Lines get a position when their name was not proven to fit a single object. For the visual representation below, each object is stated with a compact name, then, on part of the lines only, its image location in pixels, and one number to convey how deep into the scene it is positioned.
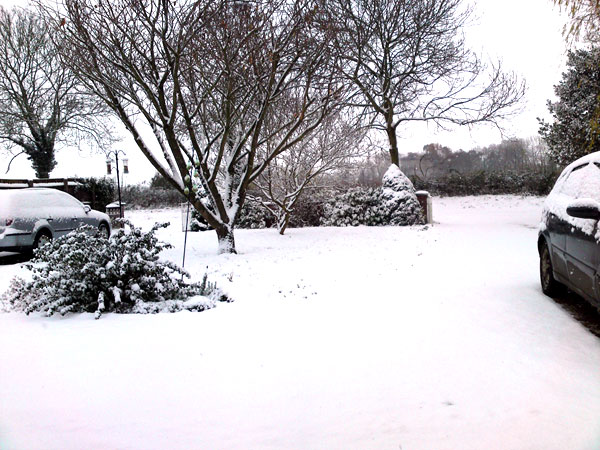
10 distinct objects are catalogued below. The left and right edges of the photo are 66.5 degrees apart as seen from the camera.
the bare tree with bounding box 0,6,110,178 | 10.21
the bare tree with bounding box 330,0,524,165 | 15.54
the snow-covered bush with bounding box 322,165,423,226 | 15.41
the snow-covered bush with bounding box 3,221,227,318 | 4.64
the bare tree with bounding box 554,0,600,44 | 5.66
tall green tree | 14.23
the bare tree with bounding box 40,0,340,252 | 7.84
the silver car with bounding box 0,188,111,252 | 9.03
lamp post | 16.65
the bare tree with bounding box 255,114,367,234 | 13.65
